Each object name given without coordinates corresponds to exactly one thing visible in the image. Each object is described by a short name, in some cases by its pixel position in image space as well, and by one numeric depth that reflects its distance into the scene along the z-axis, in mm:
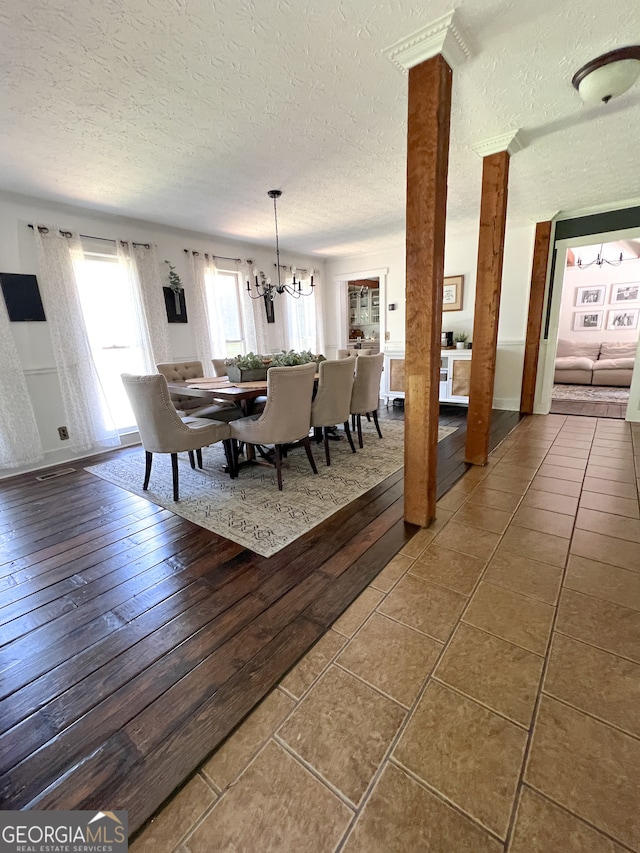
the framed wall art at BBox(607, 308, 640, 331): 6852
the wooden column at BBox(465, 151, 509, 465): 2660
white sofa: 6410
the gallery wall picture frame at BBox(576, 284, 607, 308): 7121
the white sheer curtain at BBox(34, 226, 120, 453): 3529
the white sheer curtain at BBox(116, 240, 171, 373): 4098
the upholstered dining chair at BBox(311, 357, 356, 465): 3061
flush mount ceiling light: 1756
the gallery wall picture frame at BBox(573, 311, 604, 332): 7215
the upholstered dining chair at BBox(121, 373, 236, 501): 2533
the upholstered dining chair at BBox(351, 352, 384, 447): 3516
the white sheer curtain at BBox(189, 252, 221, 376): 4727
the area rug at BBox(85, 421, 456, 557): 2277
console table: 5172
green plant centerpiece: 3332
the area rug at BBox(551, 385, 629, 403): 5642
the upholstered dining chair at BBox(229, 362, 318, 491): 2617
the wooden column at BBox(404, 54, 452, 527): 1739
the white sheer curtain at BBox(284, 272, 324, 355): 6174
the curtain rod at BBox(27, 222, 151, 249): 3441
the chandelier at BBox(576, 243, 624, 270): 6309
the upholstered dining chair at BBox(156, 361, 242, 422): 3498
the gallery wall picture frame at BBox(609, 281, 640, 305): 6820
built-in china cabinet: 8359
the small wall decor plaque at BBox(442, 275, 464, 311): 5457
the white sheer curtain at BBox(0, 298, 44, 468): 3311
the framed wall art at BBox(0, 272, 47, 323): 3324
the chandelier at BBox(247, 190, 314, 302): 5473
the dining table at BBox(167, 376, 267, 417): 2848
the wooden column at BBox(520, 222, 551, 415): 4539
